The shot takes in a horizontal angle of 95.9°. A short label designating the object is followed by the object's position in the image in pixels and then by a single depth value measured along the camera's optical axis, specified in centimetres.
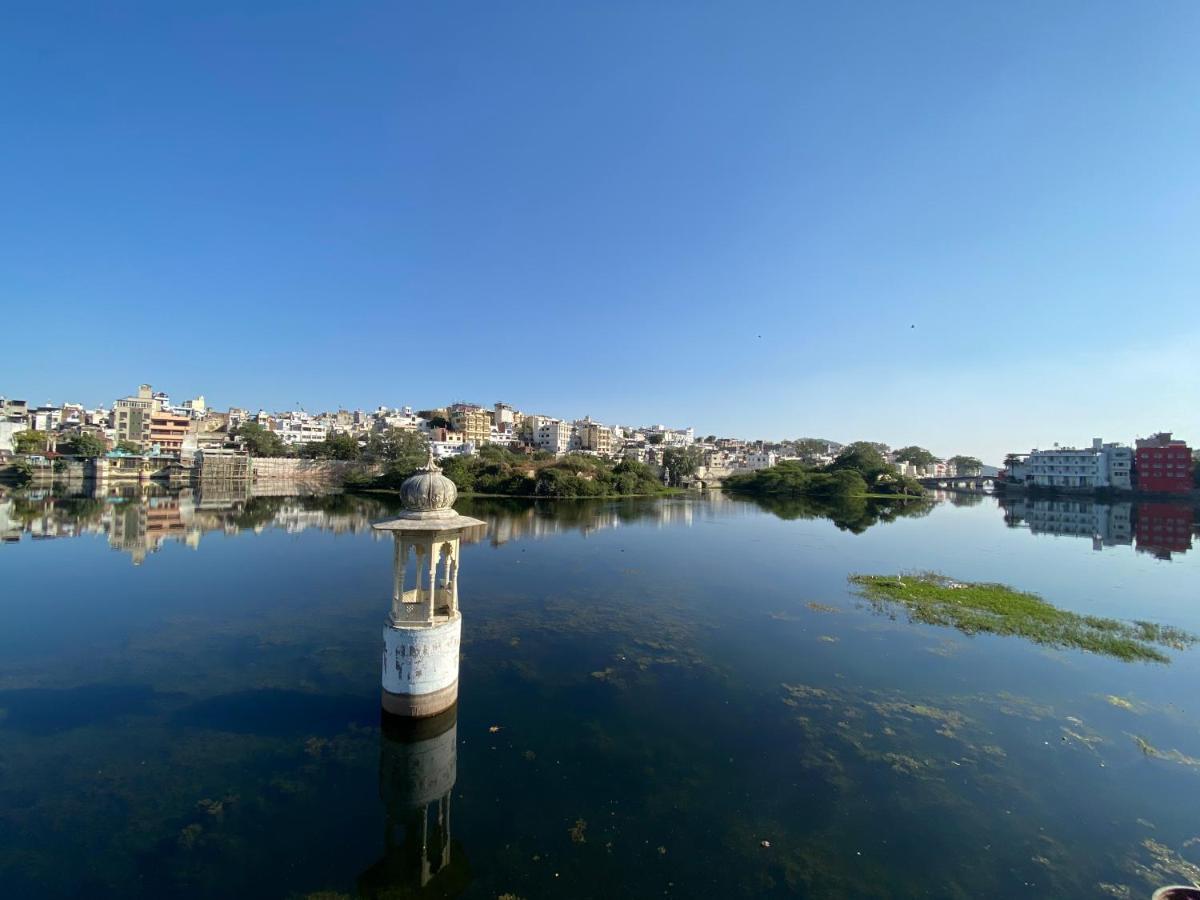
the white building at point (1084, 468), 7912
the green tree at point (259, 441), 7731
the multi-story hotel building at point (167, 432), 7969
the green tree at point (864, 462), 8212
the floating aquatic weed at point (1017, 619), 1460
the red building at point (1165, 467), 7181
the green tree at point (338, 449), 7700
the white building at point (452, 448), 7733
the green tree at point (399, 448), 6565
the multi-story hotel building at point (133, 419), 8094
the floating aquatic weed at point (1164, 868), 624
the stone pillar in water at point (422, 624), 902
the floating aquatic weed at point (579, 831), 662
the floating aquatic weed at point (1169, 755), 880
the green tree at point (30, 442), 6431
